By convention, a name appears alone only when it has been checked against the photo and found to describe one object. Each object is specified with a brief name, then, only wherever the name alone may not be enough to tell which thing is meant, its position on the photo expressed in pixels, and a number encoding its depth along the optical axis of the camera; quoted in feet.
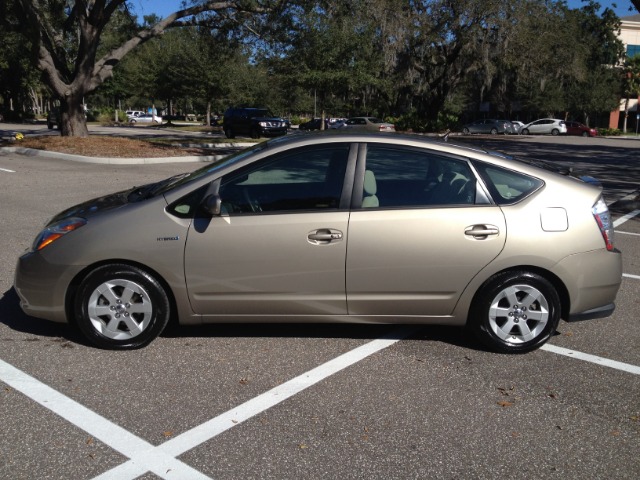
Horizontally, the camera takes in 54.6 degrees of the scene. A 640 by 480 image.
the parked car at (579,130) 166.61
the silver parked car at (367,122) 130.87
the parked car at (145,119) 225.97
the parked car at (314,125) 152.08
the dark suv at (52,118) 142.51
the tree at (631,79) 223.10
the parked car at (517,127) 173.06
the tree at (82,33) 67.56
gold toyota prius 14.33
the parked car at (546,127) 168.14
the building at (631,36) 245.04
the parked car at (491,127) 170.33
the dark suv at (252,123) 109.17
